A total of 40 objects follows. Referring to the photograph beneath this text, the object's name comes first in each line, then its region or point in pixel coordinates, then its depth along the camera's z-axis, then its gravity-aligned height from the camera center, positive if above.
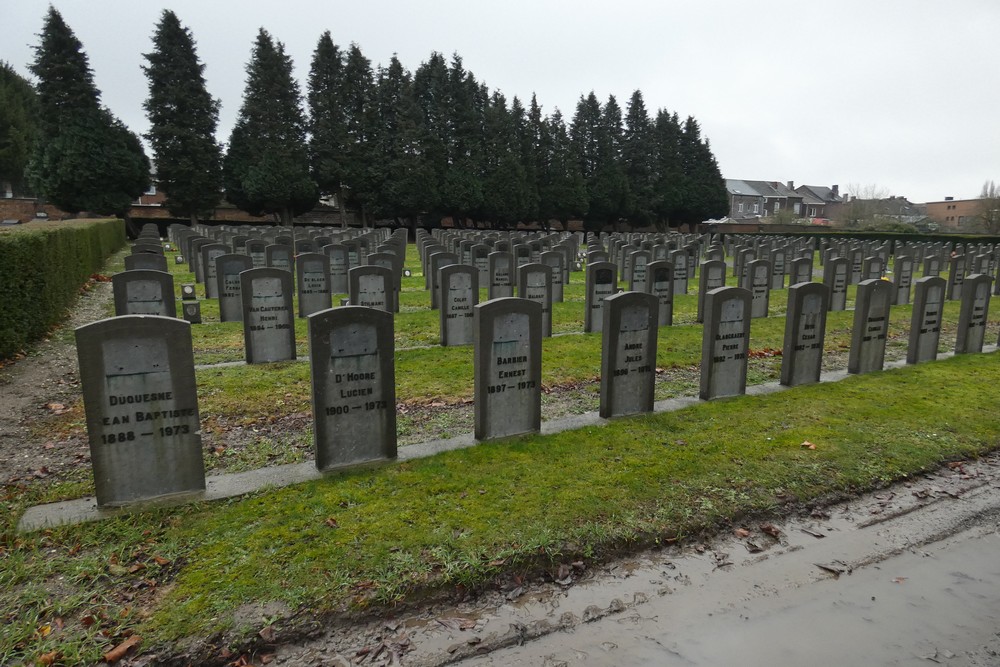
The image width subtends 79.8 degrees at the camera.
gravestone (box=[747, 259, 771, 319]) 14.56 -1.27
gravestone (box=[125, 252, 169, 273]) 12.56 -0.74
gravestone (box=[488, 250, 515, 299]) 14.15 -1.07
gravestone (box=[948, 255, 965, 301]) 19.42 -1.58
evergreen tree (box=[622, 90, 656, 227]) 56.41 +6.76
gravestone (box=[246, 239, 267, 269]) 18.25 -0.67
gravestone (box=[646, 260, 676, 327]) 12.46 -1.15
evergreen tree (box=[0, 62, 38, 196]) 54.30 +8.46
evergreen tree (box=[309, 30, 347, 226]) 44.22 +7.94
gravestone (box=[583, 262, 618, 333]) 12.31 -1.26
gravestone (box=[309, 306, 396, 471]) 5.28 -1.41
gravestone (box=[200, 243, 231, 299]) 15.81 -1.03
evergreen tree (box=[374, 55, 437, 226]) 43.84 +4.65
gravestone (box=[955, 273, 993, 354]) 10.60 -1.44
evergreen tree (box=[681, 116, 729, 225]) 57.34 +4.74
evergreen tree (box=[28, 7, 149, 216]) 37.03 +5.45
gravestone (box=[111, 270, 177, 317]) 9.73 -1.08
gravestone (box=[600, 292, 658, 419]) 6.87 -1.43
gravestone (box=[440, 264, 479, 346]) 10.88 -1.34
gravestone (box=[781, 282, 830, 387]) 8.27 -1.42
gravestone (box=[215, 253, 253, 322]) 12.39 -1.16
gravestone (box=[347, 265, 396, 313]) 11.39 -1.10
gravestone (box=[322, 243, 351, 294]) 16.56 -1.05
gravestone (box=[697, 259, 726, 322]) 14.27 -1.11
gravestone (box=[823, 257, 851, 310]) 15.41 -1.21
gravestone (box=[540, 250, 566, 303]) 15.50 -1.00
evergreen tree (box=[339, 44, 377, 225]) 44.31 +7.38
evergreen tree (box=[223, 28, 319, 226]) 42.84 +5.94
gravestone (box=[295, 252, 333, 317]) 12.68 -1.15
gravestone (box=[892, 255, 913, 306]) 17.92 -1.37
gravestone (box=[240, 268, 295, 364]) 9.32 -1.37
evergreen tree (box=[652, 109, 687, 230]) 56.28 +5.49
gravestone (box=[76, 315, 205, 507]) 4.45 -1.38
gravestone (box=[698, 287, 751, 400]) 7.64 -1.44
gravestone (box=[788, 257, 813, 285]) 16.11 -1.05
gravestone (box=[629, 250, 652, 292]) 14.80 -0.98
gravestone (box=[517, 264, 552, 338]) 11.46 -1.03
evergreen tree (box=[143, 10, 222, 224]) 40.47 +7.43
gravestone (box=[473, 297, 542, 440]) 6.08 -1.43
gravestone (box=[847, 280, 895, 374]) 8.94 -1.44
